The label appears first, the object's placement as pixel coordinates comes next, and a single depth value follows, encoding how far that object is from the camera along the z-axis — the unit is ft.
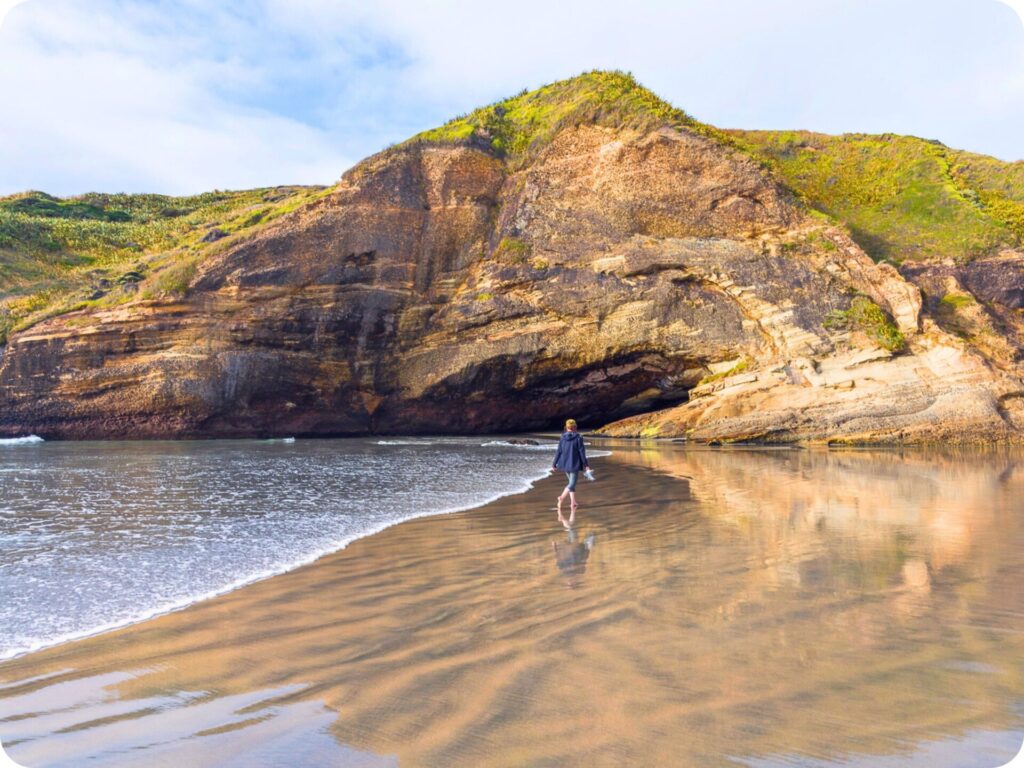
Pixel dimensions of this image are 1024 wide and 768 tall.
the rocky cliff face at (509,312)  84.94
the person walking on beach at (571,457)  34.01
